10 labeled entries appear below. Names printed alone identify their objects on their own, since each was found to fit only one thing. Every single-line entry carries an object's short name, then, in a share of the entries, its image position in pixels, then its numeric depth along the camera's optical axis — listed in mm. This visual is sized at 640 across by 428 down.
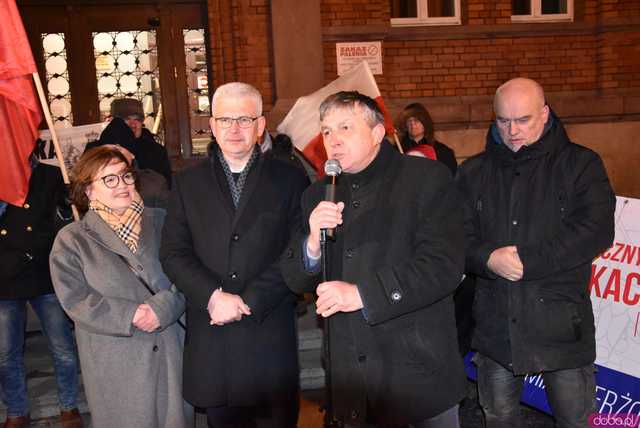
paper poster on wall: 9188
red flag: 4781
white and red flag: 6047
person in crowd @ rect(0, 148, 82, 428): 4984
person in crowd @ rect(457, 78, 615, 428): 3492
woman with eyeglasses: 3717
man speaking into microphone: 3051
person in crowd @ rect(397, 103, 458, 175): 7281
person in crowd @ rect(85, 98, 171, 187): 6363
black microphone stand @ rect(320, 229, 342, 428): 2826
